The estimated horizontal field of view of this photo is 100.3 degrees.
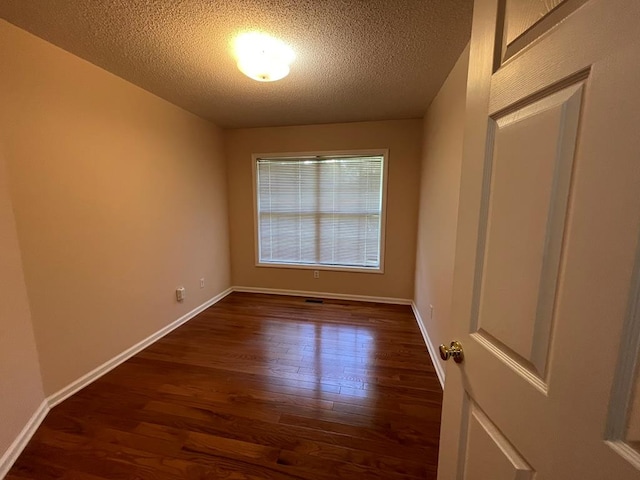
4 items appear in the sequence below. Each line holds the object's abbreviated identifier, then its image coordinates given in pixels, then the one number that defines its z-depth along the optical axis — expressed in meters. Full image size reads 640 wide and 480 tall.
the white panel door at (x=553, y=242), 0.40
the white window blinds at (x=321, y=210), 3.50
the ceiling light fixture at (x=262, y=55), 1.64
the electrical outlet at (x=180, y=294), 2.90
